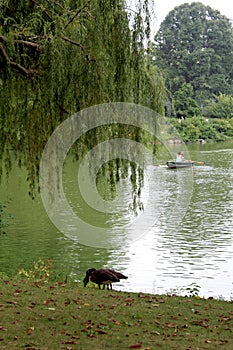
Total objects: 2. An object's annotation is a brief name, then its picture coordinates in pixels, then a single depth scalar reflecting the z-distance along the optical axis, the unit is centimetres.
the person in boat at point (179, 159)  3929
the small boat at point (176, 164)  3879
